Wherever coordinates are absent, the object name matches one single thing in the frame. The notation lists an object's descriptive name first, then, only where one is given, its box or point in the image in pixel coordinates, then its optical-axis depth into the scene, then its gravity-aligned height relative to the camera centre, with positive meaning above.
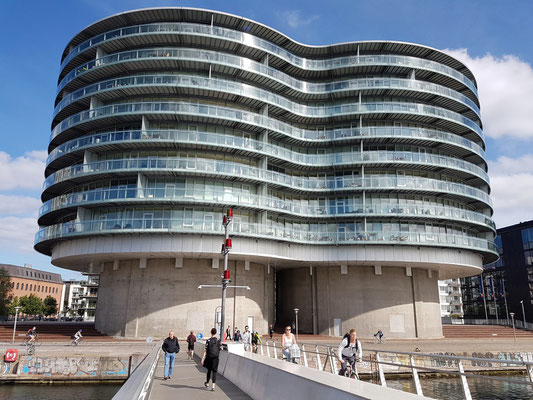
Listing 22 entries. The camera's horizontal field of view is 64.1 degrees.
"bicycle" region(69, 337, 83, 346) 31.73 -2.54
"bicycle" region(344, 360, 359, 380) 11.77 -1.69
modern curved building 36.28 +11.74
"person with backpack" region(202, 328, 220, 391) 11.87 -1.36
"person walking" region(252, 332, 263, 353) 25.67 -1.99
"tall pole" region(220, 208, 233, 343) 20.80 +2.74
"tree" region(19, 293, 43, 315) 94.31 +0.57
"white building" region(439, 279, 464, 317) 122.12 +2.90
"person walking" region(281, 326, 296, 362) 14.60 -1.17
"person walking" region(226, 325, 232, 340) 32.62 -2.02
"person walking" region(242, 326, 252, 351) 26.31 -1.83
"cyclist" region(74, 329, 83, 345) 31.93 -2.21
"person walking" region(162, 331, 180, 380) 14.23 -1.40
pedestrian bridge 5.60 -1.47
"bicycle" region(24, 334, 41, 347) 30.51 -2.46
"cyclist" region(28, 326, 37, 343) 31.55 -2.10
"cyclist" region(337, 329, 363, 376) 11.83 -1.19
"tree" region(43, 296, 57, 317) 101.71 +0.16
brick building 118.81 +7.60
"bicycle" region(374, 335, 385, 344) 37.25 -2.73
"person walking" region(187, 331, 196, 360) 23.78 -2.04
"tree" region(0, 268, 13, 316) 79.12 +3.31
